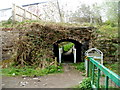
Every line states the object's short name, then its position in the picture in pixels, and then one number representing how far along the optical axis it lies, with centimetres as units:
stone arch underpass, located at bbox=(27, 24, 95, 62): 688
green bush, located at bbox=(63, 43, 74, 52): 1458
